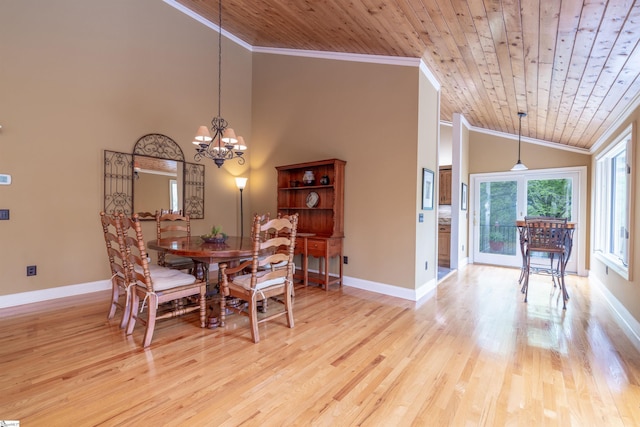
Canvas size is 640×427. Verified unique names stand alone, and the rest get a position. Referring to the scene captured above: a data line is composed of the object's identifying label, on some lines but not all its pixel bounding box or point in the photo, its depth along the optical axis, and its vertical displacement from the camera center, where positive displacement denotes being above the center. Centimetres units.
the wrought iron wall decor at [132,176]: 389 +46
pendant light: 429 +136
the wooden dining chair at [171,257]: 340 -56
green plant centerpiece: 303 -27
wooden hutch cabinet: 410 +6
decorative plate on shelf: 454 +18
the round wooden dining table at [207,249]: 250 -34
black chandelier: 302 +71
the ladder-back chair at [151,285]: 232 -63
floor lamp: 523 +42
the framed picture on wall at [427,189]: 392 +32
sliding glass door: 537 +16
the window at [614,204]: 316 +14
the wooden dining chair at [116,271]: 250 -57
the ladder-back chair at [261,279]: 242 -59
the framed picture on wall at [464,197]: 584 +31
